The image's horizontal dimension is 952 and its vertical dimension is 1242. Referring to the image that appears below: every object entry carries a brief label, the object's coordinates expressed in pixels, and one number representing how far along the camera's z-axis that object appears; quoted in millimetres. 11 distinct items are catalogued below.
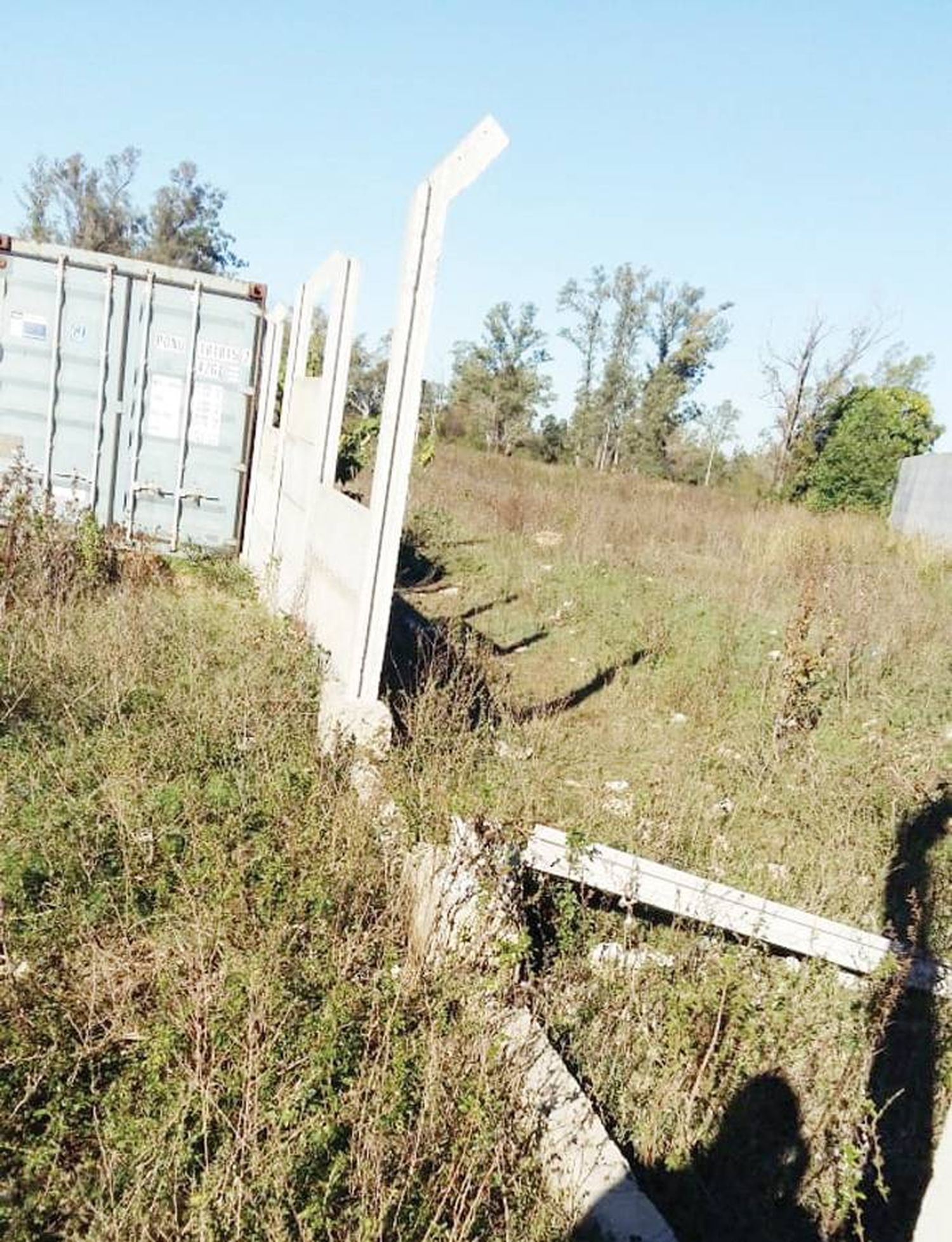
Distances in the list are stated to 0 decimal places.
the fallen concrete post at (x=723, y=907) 3320
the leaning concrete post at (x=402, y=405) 3969
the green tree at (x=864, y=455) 23047
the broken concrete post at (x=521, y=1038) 2150
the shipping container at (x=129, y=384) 7945
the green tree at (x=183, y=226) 43594
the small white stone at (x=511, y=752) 4738
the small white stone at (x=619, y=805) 4426
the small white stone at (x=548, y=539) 12866
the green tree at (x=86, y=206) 41281
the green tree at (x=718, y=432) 44594
